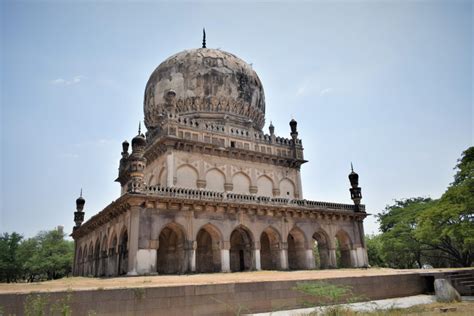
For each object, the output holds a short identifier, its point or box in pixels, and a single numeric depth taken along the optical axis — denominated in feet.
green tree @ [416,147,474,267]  57.31
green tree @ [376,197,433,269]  106.63
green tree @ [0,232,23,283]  131.64
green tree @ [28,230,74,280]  133.08
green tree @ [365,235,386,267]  137.39
